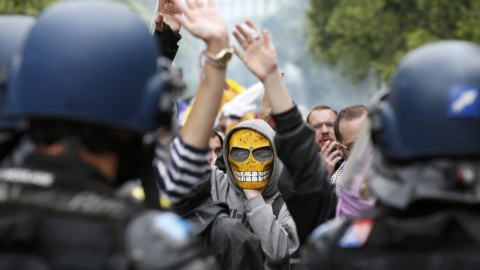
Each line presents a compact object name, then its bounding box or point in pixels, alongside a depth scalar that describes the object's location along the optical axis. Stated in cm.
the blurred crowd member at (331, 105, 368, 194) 1180
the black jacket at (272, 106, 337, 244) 698
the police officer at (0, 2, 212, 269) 450
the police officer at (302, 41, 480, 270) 484
